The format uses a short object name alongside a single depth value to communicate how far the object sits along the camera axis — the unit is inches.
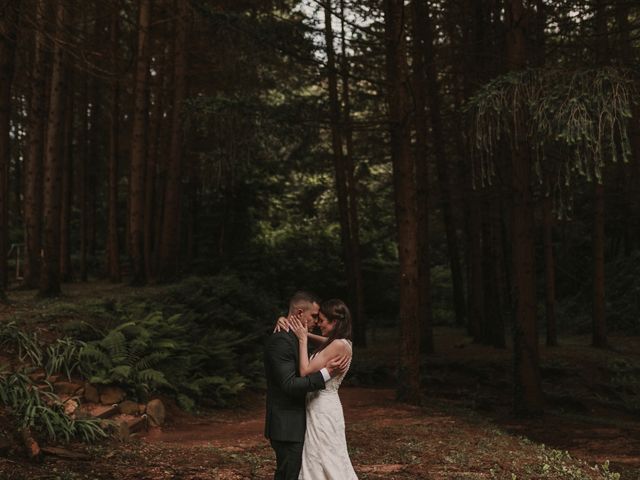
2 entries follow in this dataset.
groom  197.0
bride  198.1
